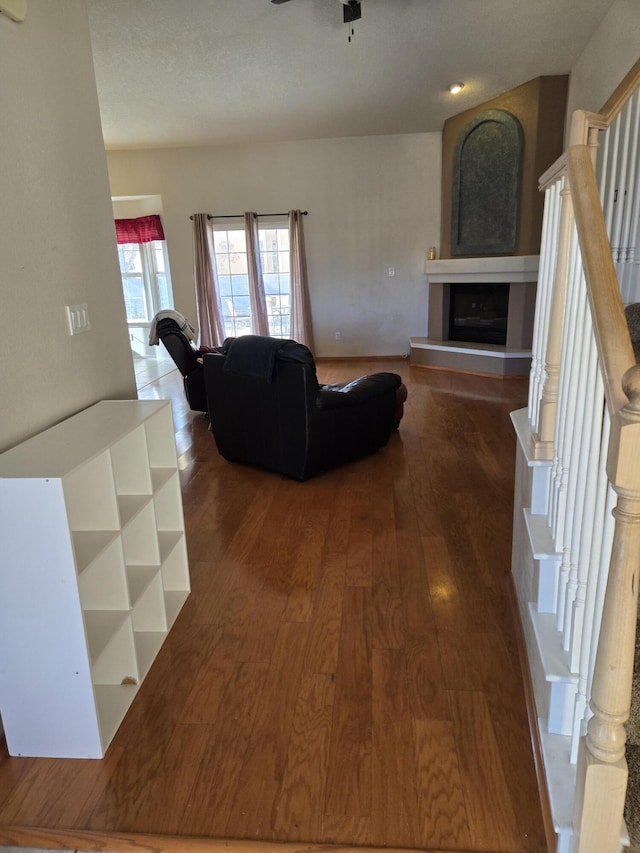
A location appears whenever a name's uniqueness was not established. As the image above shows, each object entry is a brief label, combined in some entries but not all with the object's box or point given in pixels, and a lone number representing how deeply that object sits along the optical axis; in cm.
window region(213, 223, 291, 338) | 753
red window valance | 787
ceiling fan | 341
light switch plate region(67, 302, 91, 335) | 204
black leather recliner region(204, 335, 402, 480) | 327
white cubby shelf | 146
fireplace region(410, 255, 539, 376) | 615
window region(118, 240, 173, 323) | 818
